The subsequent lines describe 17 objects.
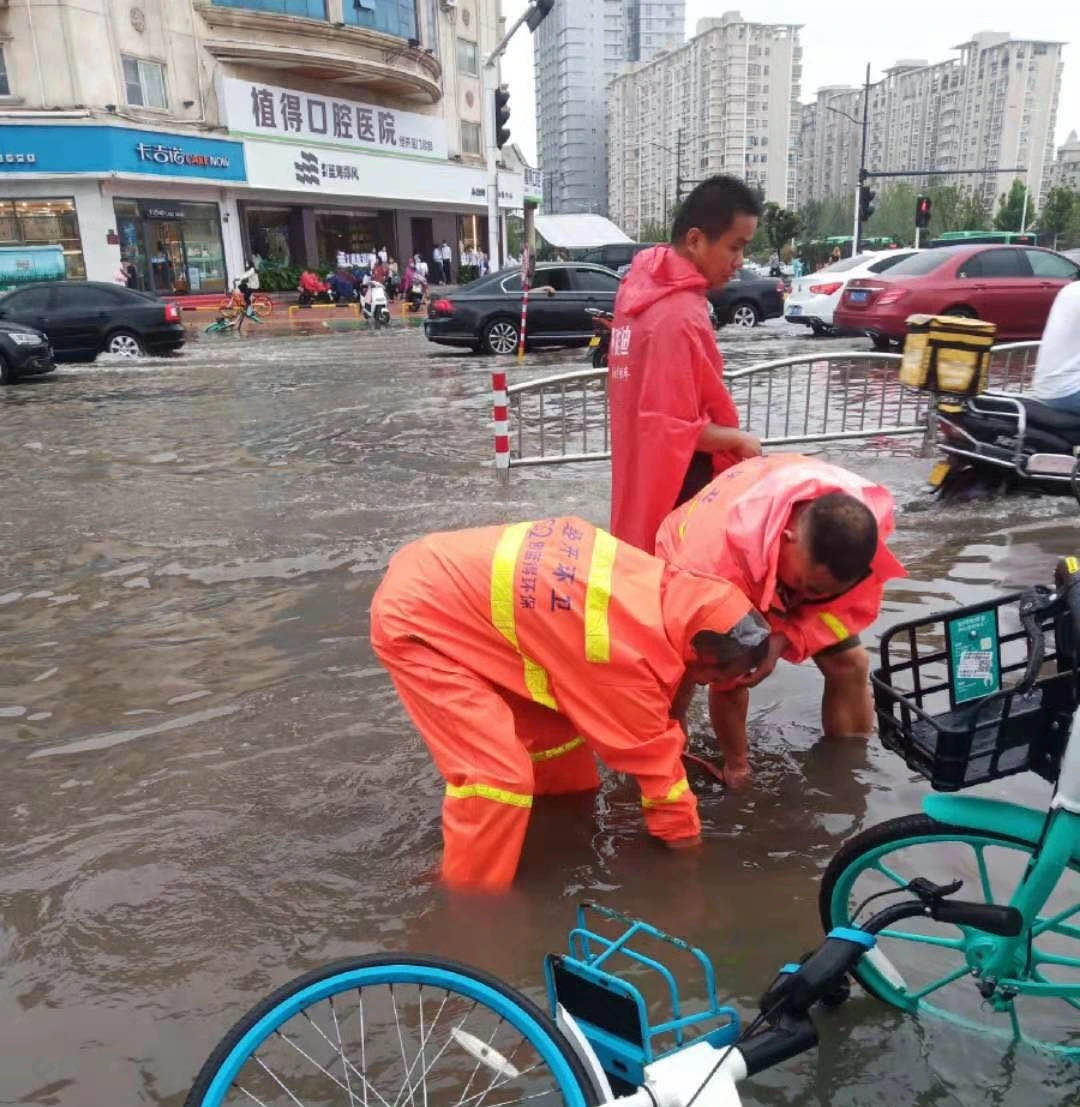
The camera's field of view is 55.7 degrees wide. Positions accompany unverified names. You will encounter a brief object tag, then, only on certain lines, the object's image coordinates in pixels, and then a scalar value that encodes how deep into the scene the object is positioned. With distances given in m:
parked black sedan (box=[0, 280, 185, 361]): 15.92
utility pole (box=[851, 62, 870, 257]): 30.02
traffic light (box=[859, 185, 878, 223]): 29.15
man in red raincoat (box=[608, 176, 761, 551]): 3.34
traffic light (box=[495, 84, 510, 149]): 18.83
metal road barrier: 7.55
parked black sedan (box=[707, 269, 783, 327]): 19.81
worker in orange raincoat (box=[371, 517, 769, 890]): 2.39
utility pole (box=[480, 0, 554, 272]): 17.08
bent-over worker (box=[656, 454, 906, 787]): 2.48
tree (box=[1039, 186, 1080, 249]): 52.67
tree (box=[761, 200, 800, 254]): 51.81
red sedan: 13.10
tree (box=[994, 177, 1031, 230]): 55.84
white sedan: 16.09
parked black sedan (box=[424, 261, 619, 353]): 16.22
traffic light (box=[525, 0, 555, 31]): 16.36
